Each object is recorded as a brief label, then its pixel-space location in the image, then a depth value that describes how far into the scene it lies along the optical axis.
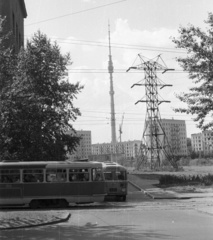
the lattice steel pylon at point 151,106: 58.66
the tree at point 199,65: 24.78
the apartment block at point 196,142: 177.62
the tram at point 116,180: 25.98
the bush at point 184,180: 35.41
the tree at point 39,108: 25.83
